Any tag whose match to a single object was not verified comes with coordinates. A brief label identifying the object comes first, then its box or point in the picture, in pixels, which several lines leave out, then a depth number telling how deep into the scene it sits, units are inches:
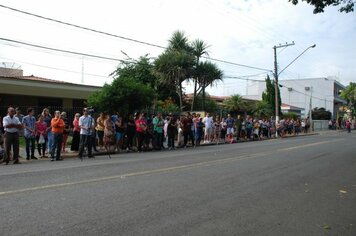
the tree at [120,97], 722.2
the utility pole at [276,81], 1393.9
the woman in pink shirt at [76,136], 650.2
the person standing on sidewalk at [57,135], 555.6
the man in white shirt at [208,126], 956.6
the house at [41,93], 960.9
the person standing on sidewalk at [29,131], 561.0
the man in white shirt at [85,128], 578.2
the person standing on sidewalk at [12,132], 510.6
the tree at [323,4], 586.2
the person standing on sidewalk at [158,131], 757.3
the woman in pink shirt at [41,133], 592.4
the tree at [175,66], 1210.6
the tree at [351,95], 2861.7
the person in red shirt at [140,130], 723.4
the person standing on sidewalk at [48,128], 604.4
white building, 3139.8
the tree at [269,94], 1866.4
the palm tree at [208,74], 1237.7
